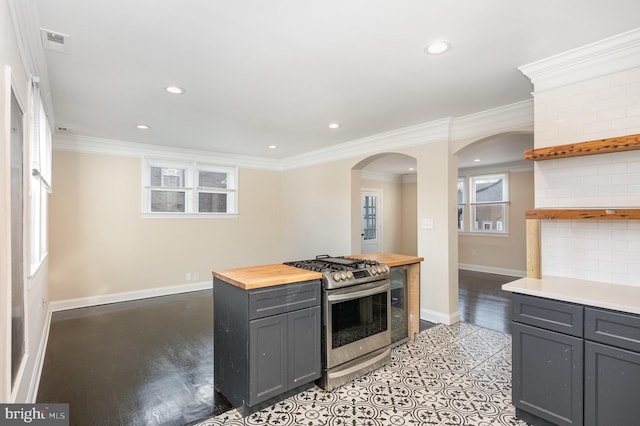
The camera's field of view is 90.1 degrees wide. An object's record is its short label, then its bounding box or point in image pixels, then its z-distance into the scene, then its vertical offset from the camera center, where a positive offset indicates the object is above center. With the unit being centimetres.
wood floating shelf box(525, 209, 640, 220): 212 -1
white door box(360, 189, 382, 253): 862 -23
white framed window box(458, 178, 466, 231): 827 +27
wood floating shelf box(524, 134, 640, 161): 216 +47
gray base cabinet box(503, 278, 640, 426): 180 -86
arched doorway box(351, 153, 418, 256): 860 +13
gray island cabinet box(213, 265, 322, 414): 226 -91
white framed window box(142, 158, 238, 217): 567 +46
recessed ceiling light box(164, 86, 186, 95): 307 +121
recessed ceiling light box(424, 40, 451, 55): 227 +121
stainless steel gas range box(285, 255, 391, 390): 262 -93
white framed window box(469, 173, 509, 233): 750 +25
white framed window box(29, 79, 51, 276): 251 +36
